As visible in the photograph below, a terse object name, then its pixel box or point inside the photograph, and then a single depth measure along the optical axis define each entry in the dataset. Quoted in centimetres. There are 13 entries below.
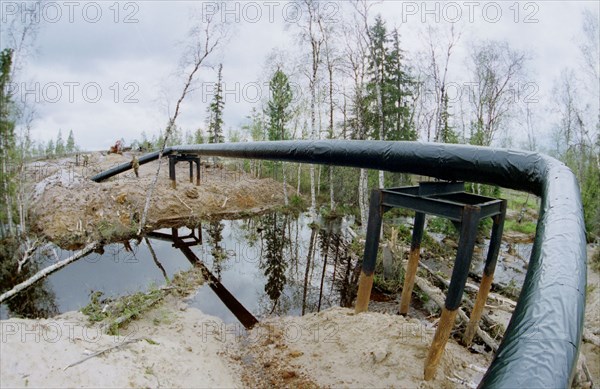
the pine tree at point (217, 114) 2725
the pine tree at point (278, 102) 2223
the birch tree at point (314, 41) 1417
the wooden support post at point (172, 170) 1741
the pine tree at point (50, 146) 4560
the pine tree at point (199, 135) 3475
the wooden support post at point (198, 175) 1828
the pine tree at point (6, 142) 1081
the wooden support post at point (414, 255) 592
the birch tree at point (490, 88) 1574
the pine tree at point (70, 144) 4912
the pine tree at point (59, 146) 4684
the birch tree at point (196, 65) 1286
